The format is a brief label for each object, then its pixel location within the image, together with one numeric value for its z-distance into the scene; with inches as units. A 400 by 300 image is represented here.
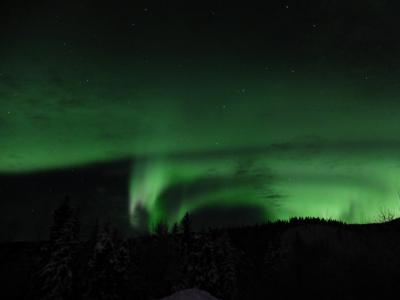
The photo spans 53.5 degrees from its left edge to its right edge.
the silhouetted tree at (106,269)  1513.3
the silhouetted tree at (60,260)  1429.6
